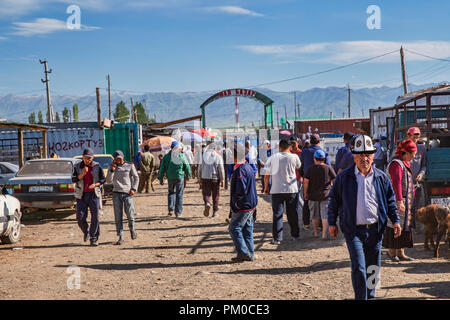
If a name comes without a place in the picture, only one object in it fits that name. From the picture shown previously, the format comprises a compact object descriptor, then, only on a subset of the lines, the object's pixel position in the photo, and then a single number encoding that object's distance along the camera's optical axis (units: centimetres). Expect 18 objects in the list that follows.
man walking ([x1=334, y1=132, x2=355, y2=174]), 1008
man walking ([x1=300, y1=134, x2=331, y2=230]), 1048
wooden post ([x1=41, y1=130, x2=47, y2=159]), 1949
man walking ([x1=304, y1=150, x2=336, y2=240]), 971
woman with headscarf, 701
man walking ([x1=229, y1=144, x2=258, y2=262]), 816
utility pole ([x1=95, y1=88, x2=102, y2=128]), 3185
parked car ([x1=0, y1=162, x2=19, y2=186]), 1708
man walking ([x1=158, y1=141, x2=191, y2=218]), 1319
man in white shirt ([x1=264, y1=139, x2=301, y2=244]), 956
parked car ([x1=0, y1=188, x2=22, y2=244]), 1006
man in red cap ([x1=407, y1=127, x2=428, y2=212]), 888
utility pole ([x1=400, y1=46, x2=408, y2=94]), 4003
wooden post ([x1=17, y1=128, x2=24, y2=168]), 1708
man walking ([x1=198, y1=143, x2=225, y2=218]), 1275
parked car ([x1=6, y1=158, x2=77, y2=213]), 1316
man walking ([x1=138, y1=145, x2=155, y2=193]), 1930
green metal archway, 3394
